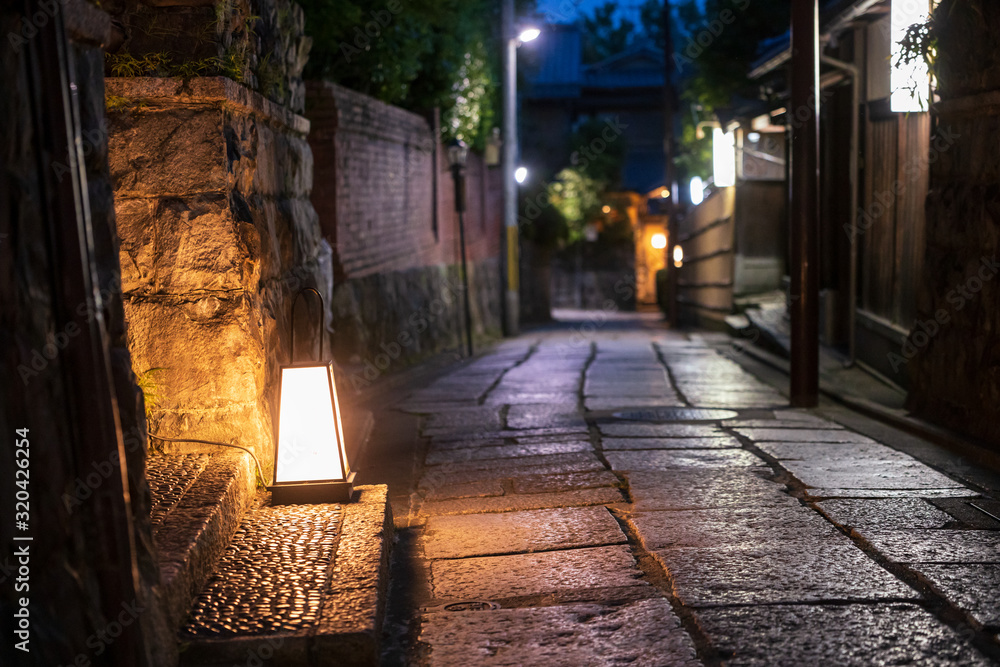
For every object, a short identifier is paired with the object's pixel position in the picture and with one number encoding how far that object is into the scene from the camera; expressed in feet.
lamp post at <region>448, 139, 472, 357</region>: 46.75
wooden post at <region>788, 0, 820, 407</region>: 25.53
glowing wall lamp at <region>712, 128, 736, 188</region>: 53.52
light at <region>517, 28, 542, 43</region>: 56.90
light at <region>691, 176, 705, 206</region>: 68.33
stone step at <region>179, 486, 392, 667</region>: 9.39
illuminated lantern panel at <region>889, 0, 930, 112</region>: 25.52
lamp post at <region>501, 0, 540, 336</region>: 56.80
